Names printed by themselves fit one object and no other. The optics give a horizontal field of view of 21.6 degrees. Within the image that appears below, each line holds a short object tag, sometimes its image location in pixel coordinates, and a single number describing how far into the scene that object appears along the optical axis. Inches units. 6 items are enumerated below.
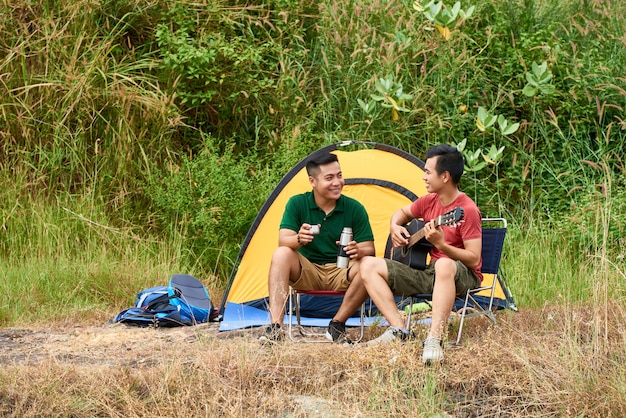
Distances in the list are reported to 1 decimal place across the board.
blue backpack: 443.9
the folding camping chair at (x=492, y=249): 389.1
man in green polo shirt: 388.9
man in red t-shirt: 350.1
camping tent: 465.5
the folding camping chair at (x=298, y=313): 382.0
